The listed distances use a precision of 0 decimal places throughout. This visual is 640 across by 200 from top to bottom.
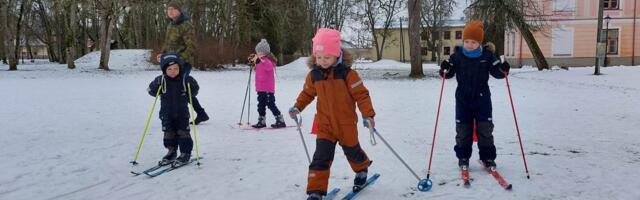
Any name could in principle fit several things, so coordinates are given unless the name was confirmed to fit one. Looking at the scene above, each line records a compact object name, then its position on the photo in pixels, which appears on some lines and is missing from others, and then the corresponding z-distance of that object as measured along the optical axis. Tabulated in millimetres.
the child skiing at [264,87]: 8820
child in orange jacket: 4398
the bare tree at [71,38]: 29895
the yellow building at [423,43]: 78312
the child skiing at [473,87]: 5184
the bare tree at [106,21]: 27344
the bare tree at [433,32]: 57875
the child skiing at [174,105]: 5785
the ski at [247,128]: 8638
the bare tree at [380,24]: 59062
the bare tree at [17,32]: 28883
